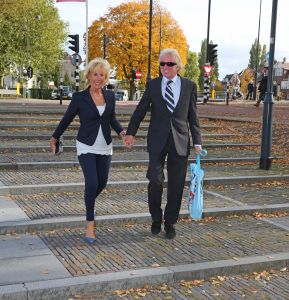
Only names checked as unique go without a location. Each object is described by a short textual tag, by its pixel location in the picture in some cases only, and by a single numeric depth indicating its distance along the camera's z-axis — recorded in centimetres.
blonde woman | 490
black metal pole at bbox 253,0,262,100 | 4677
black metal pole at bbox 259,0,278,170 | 912
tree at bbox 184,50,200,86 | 9853
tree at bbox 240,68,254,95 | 8654
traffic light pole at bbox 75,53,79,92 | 2376
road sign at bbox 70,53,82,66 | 2375
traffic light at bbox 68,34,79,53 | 2236
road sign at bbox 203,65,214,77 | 2930
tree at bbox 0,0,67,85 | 4353
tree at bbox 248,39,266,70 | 11969
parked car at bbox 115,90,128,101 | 5282
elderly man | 502
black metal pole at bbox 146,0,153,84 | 2227
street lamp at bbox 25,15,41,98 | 4148
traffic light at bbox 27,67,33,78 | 4139
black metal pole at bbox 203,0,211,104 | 2856
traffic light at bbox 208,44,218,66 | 2812
